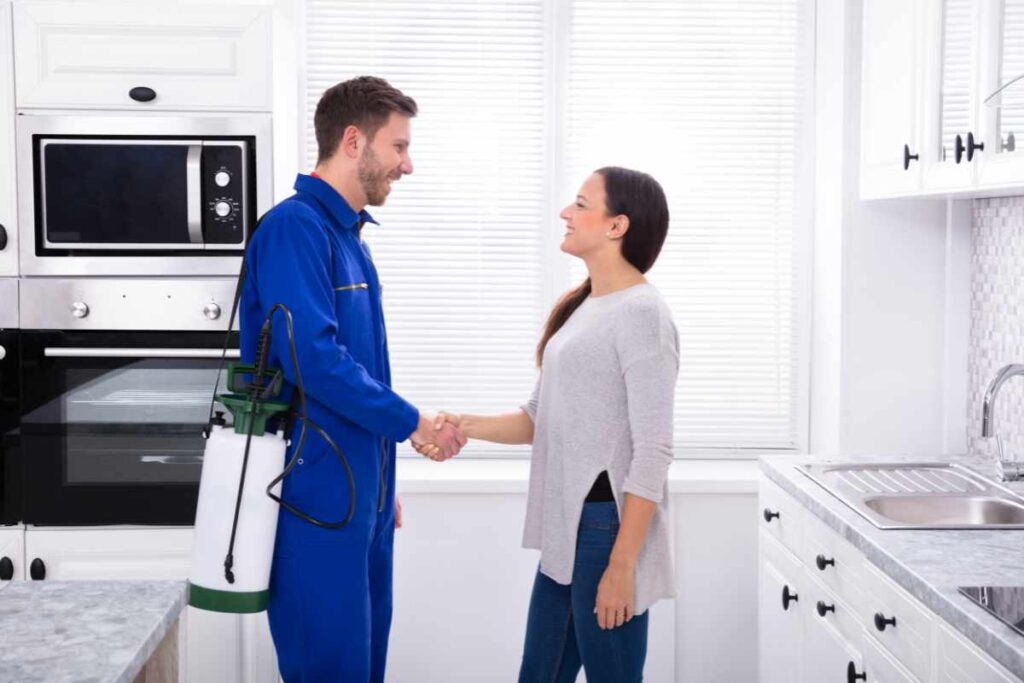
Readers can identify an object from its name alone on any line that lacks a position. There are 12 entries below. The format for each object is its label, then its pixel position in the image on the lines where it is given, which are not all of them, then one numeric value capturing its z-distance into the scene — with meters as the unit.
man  2.13
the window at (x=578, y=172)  3.40
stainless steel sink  2.34
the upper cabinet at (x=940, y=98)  2.19
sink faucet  2.29
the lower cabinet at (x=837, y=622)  1.70
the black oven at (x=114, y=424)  2.78
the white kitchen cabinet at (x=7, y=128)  2.75
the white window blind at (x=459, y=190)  3.38
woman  2.11
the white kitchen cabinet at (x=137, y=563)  2.84
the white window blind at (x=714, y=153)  3.41
